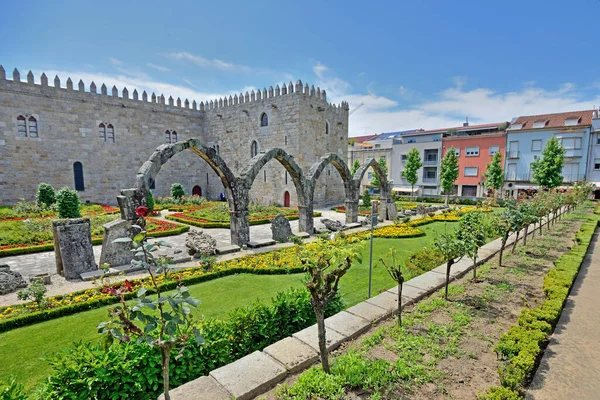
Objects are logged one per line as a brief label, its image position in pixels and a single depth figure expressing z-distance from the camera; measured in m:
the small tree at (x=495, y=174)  30.28
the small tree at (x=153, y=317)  2.47
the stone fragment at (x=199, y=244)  10.42
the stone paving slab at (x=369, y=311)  5.50
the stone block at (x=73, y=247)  8.55
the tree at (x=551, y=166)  25.78
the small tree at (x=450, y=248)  6.29
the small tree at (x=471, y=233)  6.43
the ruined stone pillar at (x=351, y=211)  17.00
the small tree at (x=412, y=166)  33.06
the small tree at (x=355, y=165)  39.33
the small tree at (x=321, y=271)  3.57
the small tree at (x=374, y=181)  35.02
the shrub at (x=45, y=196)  20.41
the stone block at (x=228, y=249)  11.03
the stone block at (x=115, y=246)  9.09
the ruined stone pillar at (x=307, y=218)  14.28
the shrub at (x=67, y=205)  15.06
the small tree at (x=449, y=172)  30.94
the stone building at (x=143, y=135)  21.70
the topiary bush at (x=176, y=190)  27.54
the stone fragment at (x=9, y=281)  7.62
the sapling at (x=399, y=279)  5.21
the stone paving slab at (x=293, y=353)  4.11
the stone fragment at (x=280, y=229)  12.97
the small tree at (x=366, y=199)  26.27
